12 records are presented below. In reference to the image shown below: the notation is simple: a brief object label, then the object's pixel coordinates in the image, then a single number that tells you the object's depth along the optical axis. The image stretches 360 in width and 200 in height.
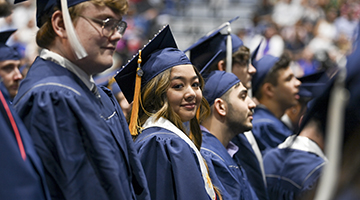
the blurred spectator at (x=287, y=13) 13.07
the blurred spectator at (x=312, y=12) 12.83
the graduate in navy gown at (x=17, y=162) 1.59
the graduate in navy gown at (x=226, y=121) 3.57
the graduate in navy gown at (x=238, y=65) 4.19
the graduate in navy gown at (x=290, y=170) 2.83
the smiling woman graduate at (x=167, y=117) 2.76
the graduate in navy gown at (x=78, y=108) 1.93
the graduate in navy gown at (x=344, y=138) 1.10
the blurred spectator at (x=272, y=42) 11.23
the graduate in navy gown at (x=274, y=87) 5.51
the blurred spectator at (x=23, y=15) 9.97
